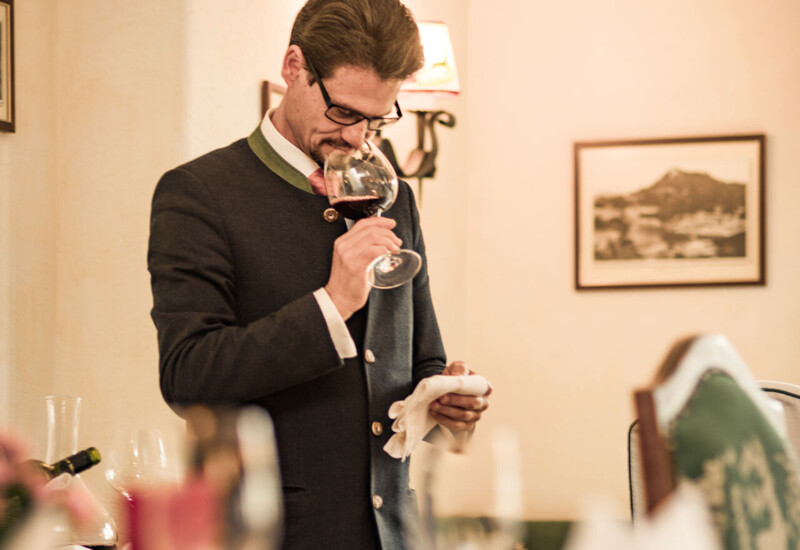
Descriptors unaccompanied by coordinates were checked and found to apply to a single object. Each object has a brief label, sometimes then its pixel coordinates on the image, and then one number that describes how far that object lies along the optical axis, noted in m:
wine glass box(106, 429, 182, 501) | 1.49
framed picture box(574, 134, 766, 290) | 4.22
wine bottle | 2.08
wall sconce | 3.57
